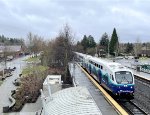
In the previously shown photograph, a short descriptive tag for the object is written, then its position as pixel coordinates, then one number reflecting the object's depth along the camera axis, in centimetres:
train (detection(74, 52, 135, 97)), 1083
